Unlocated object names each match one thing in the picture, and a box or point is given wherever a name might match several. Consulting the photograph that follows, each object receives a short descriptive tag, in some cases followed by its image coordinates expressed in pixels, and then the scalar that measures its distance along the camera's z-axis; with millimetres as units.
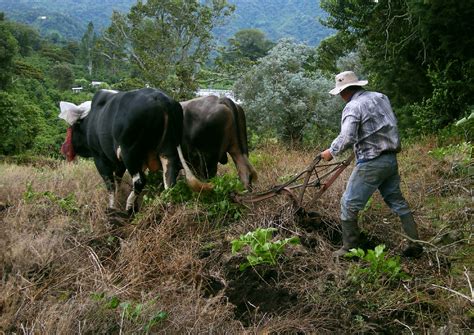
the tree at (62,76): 48469
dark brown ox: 7719
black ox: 6922
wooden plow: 5434
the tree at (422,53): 9789
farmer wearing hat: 5039
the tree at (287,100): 14414
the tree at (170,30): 30547
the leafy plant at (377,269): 4406
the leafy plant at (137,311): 3951
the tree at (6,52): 26906
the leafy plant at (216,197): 6219
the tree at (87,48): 61522
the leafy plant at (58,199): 7051
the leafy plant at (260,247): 4730
